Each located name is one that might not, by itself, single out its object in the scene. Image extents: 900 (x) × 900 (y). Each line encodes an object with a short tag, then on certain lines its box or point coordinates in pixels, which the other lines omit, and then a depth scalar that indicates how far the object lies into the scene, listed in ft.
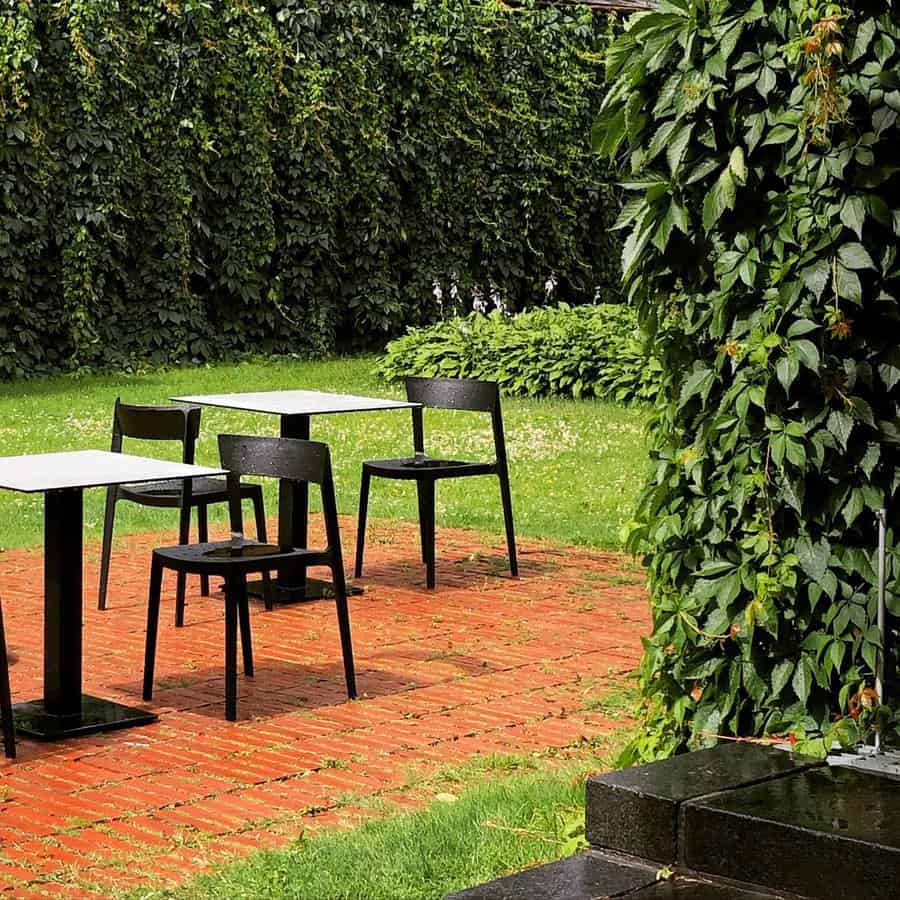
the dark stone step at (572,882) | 18.86
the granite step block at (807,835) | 17.60
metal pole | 20.53
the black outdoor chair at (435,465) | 44.53
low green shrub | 83.01
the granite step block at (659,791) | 19.65
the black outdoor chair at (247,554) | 32.50
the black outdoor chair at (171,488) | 40.34
